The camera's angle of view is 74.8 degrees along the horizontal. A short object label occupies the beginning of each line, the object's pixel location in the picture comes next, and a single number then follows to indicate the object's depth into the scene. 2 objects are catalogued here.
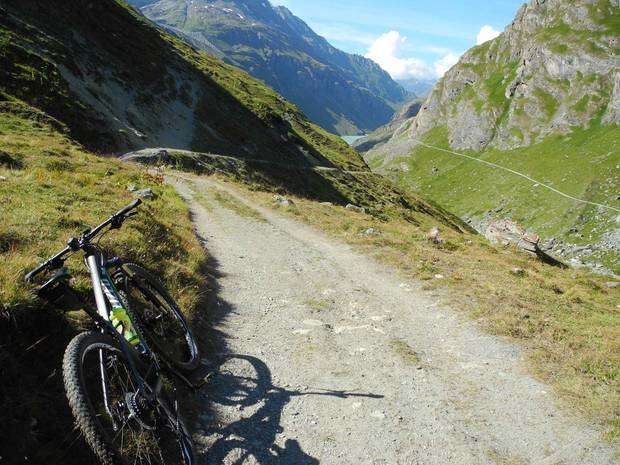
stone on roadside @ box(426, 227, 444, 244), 20.77
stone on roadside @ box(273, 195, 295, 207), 28.61
